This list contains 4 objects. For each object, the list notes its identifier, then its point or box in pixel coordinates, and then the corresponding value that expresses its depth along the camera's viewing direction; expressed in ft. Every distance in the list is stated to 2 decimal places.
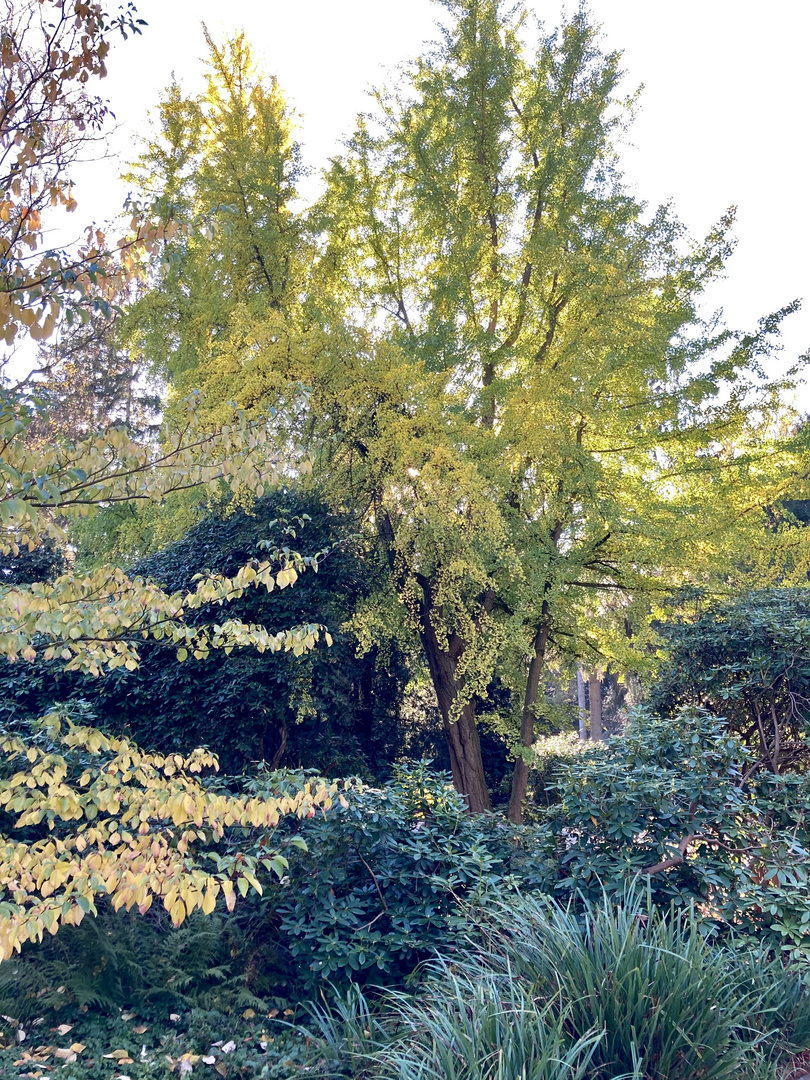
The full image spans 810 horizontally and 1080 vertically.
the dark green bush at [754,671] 20.56
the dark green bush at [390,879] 13.76
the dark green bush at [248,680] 24.71
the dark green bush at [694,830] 13.00
